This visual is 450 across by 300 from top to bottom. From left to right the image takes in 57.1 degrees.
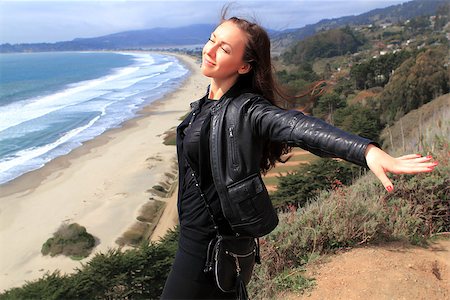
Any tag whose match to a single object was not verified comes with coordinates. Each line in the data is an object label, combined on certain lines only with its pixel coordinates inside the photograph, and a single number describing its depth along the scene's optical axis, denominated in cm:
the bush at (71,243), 1290
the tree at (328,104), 2419
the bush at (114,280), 729
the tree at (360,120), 1908
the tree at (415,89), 2297
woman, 132
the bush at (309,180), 1068
